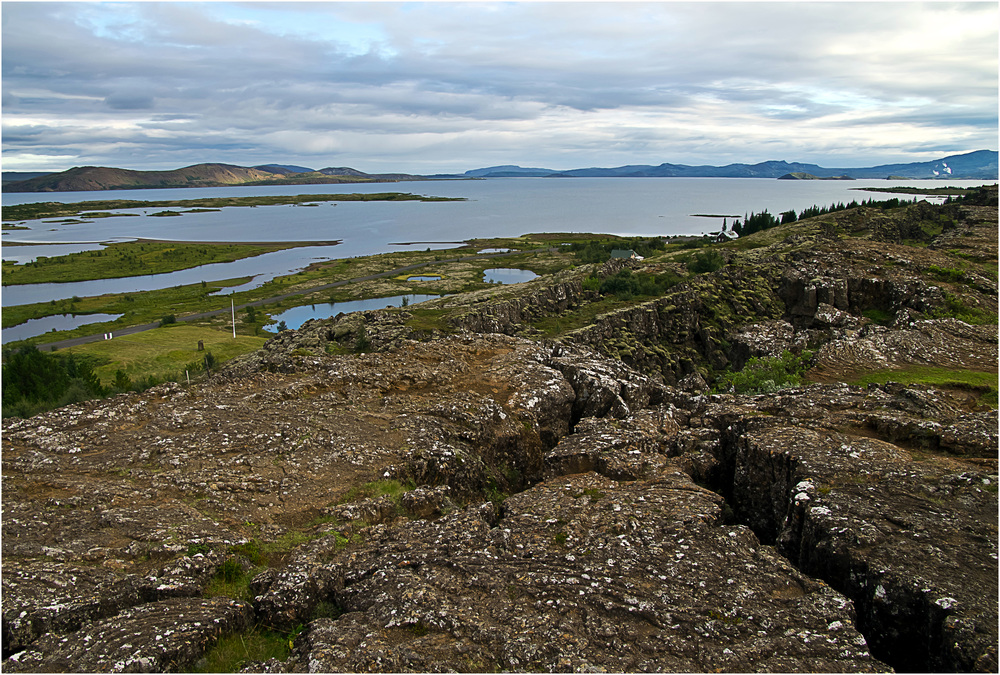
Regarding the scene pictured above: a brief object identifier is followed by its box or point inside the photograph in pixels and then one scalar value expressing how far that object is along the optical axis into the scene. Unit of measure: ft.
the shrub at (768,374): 66.90
